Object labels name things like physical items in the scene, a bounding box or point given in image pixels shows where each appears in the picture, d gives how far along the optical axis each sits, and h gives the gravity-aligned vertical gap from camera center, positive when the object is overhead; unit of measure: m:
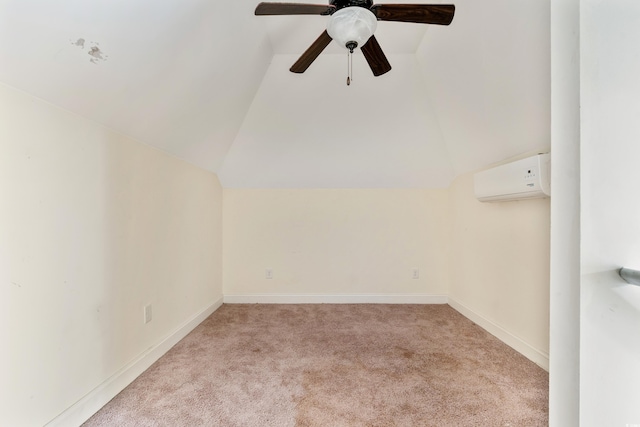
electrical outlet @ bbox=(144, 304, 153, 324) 1.70 -0.69
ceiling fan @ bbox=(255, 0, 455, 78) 1.11 +0.91
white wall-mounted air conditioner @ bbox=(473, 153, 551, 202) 1.58 +0.21
